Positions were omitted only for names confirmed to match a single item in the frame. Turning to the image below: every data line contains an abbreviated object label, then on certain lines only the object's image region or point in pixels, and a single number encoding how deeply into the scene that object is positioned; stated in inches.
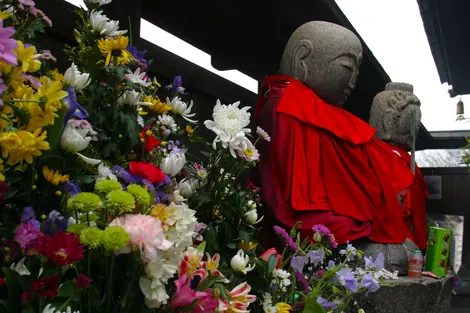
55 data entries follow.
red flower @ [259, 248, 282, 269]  49.9
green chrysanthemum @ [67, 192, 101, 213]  30.8
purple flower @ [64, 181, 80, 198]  35.4
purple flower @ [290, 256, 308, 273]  51.7
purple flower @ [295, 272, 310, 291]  52.2
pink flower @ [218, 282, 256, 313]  39.7
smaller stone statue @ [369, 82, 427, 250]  131.6
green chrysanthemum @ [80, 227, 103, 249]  29.8
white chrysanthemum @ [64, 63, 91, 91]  38.3
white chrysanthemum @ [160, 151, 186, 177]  45.4
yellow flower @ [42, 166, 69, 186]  34.6
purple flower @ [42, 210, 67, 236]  32.6
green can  101.5
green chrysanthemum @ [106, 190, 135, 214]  31.1
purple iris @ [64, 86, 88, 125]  34.7
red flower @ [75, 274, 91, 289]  29.9
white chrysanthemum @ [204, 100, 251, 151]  49.4
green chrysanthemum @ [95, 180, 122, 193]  32.8
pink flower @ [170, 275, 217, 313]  34.7
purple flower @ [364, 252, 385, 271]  51.4
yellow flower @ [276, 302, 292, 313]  46.2
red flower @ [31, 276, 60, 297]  28.6
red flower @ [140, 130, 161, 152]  46.3
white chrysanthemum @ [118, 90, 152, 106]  46.2
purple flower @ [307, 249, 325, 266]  52.7
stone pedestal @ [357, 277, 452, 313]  81.1
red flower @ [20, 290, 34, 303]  29.1
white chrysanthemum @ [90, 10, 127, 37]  44.8
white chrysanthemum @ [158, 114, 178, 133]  49.7
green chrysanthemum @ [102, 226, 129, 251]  29.2
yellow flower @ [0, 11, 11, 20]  31.8
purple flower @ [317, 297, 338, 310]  48.4
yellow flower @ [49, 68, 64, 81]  39.5
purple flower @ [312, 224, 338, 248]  56.9
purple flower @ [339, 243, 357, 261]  54.1
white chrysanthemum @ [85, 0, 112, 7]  44.9
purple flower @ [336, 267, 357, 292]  48.7
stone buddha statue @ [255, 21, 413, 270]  88.3
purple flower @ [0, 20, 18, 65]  27.5
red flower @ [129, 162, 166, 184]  39.1
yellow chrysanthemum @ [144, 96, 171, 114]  50.8
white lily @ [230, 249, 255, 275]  44.6
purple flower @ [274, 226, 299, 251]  52.4
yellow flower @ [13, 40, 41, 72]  30.6
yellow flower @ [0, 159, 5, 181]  28.7
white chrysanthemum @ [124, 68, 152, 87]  45.7
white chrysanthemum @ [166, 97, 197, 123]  52.2
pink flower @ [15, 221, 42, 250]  30.3
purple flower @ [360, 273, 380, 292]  49.1
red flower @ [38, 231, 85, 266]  28.5
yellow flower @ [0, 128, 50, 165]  28.4
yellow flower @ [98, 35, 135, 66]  43.0
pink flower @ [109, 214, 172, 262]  30.8
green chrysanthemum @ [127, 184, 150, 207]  32.8
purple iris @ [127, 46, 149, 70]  51.1
